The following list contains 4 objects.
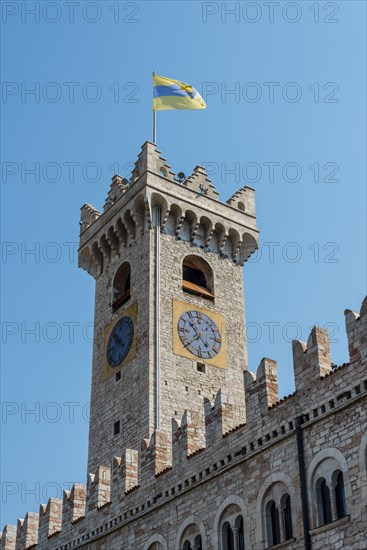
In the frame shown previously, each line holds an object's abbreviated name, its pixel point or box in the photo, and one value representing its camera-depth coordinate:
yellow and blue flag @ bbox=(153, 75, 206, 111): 42.59
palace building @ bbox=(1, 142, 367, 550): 20.48
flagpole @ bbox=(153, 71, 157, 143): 43.62
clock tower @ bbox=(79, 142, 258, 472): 35.88
